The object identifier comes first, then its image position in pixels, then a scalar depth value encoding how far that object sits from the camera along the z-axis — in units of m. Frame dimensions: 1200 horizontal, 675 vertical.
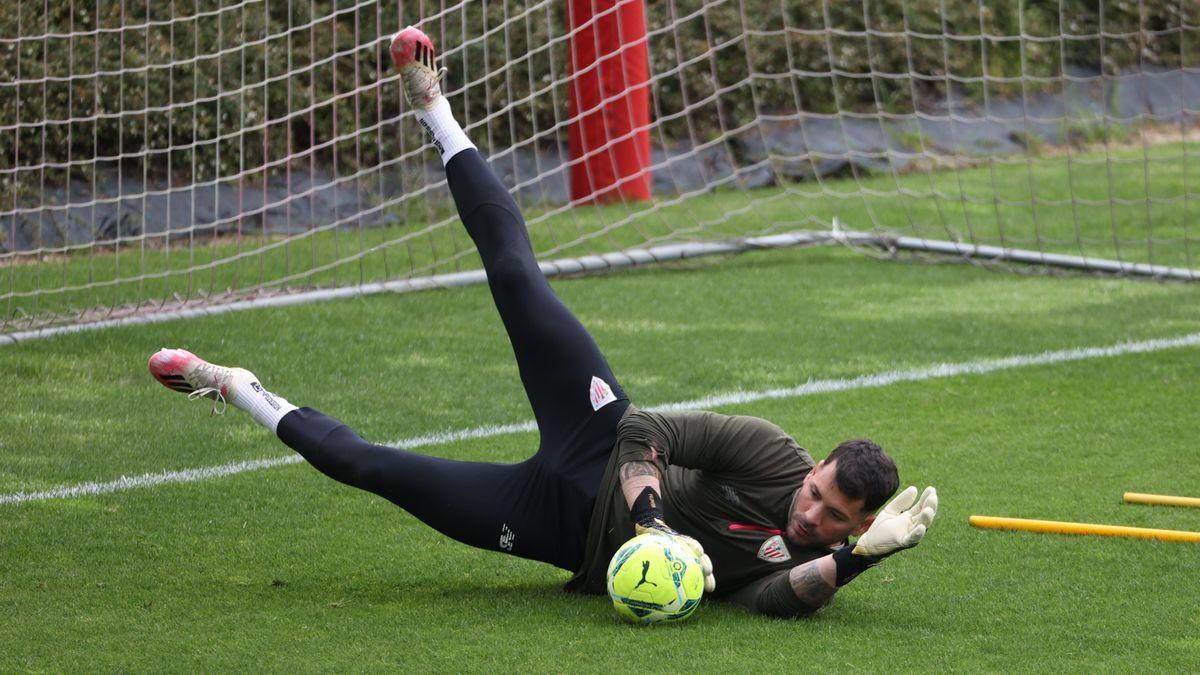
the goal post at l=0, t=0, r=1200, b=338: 18.87
